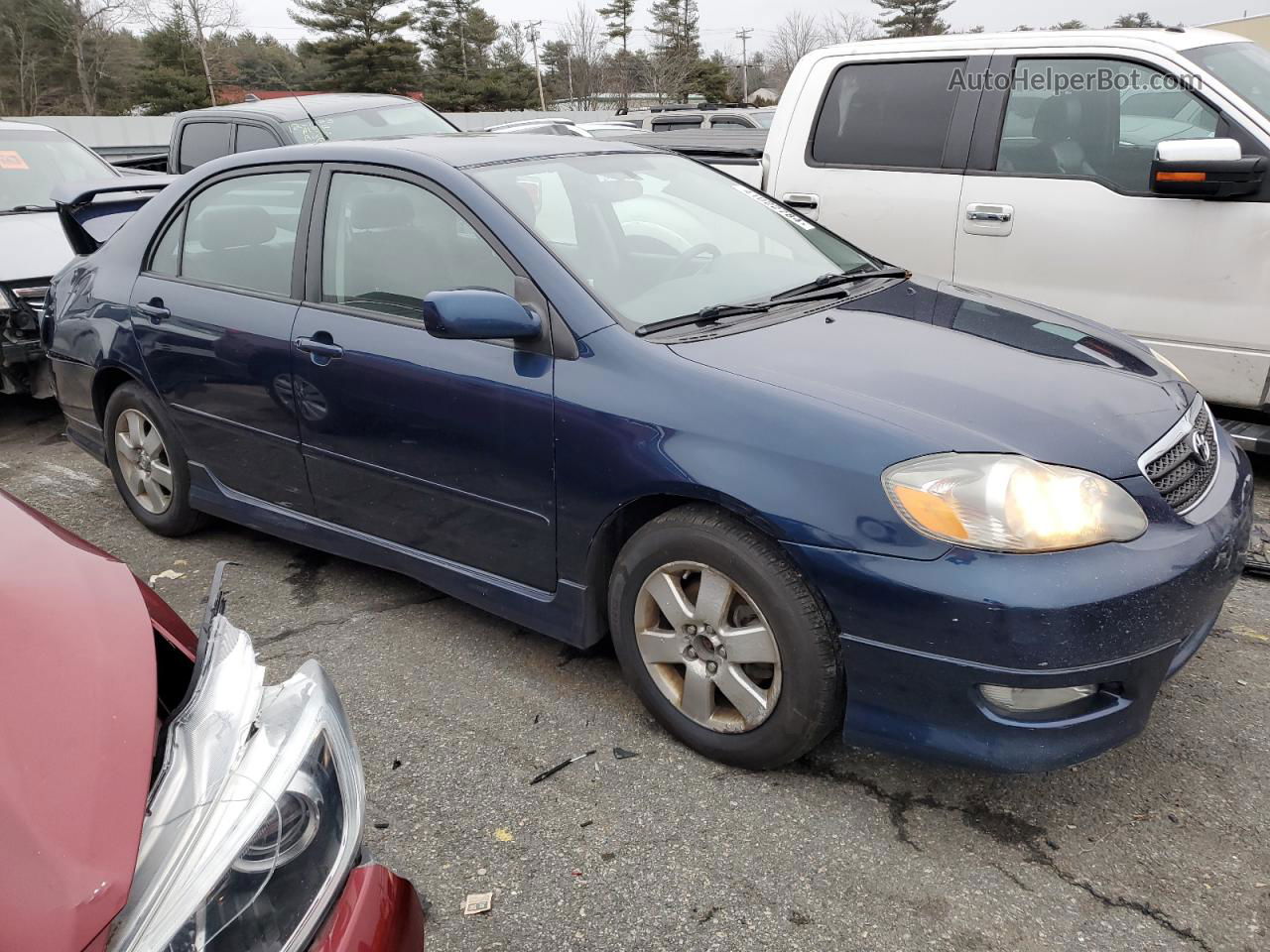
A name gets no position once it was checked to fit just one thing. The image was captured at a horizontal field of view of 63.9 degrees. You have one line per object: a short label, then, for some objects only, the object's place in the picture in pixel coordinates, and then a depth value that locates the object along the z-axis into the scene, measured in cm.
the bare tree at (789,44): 7118
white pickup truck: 431
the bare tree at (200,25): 4512
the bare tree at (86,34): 3978
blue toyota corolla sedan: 230
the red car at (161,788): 117
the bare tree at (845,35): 6465
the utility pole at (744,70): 7200
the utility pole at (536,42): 5538
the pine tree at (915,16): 6512
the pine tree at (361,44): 5131
